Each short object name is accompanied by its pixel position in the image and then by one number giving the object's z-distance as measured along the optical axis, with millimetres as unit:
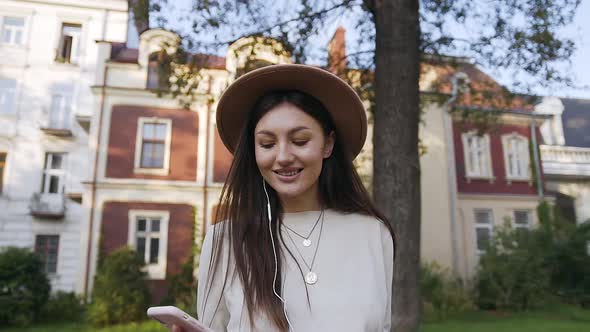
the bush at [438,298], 13527
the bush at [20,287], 11664
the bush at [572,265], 12422
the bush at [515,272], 13672
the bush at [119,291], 11657
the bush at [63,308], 12719
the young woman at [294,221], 1483
